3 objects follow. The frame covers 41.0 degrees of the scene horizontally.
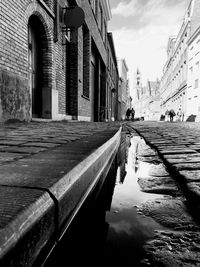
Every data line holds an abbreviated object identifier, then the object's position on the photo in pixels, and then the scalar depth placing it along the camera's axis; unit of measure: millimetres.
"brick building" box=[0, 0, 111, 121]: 5922
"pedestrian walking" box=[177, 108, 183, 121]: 31819
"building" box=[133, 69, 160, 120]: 68375
